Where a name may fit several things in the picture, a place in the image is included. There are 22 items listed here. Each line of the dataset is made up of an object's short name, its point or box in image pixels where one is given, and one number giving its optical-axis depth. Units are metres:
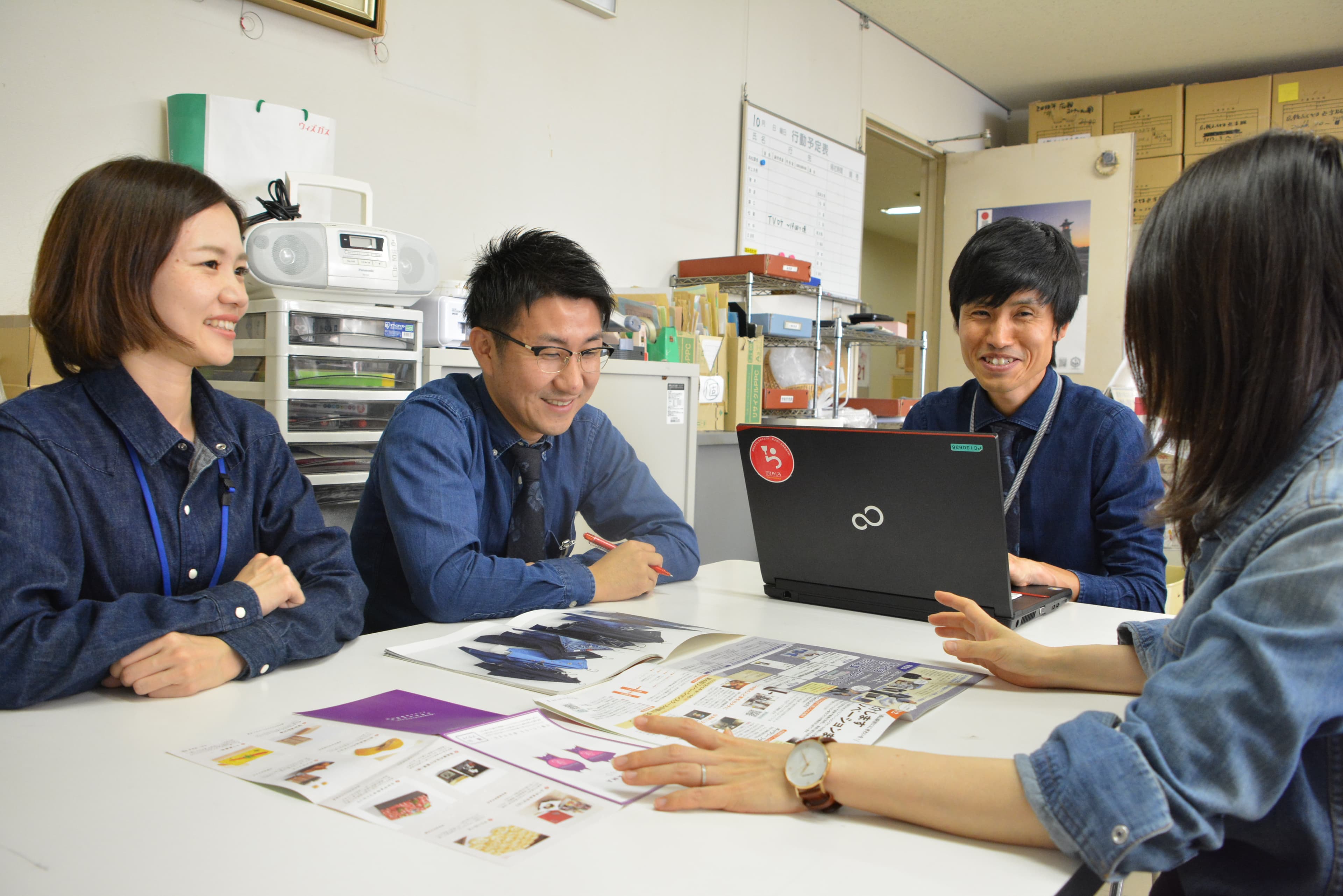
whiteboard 3.96
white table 0.59
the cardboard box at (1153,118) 5.14
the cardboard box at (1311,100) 4.83
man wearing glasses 1.35
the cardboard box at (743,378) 3.25
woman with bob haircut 0.93
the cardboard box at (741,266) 3.45
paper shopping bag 2.02
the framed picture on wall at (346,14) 2.27
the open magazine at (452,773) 0.66
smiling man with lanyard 1.65
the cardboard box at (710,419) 3.14
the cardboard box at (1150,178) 5.14
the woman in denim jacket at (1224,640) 0.60
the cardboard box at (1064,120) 5.42
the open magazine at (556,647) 1.00
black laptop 1.19
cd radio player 1.87
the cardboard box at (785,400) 3.59
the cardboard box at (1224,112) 4.95
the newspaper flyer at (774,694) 0.85
